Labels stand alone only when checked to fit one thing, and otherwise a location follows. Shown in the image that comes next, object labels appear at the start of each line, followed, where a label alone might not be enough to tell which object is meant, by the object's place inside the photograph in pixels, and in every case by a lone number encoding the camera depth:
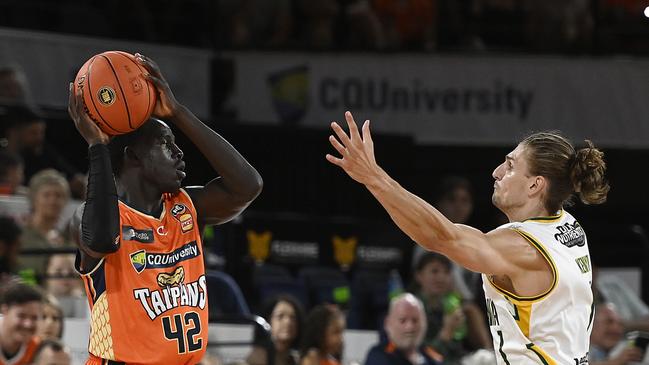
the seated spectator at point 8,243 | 16.31
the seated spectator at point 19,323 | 14.46
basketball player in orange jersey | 9.65
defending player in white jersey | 9.14
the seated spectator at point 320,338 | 16.59
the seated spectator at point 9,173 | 18.39
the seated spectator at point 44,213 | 17.29
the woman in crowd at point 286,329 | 16.84
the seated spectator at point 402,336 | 16.56
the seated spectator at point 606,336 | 17.96
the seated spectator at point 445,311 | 18.02
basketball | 9.84
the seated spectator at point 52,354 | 14.11
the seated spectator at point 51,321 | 15.21
